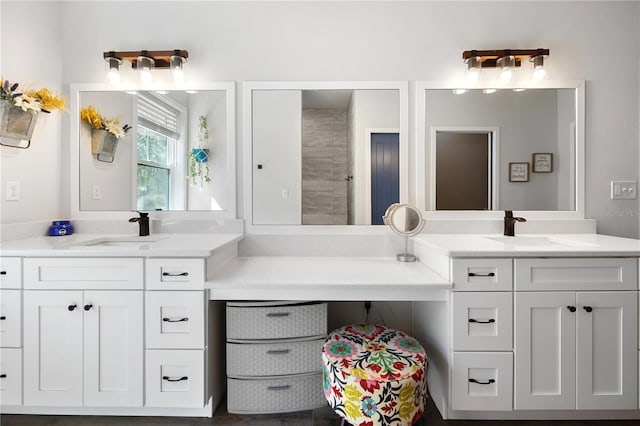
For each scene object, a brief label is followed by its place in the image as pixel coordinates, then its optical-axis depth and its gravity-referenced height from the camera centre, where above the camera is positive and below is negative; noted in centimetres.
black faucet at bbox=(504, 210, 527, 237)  201 -6
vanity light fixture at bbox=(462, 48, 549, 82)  198 +89
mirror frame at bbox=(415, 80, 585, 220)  206 +32
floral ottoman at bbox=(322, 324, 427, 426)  137 -68
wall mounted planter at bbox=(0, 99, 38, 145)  168 +45
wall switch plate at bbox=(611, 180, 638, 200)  208 +15
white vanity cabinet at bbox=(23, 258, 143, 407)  153 -51
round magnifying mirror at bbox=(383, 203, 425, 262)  193 -4
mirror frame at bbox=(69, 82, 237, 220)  207 +37
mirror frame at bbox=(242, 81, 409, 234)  205 +44
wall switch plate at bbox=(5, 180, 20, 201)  177 +11
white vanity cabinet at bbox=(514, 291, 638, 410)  152 -59
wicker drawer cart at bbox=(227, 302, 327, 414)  166 -70
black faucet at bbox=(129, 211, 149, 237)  201 -6
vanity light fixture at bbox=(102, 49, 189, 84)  199 +88
